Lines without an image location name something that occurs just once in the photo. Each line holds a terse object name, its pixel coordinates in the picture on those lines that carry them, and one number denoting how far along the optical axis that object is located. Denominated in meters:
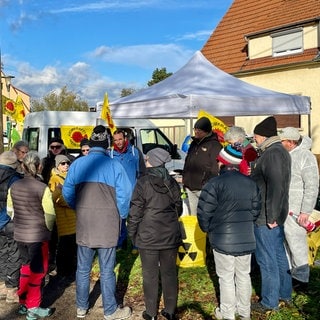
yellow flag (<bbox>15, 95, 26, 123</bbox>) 12.37
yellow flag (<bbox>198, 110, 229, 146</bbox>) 5.31
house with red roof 12.64
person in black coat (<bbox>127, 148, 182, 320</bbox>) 3.26
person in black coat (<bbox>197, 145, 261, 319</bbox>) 3.15
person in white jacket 3.61
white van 8.37
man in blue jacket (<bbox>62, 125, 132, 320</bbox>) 3.42
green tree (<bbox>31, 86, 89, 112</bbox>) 33.17
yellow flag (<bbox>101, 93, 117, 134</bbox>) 5.47
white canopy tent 5.54
